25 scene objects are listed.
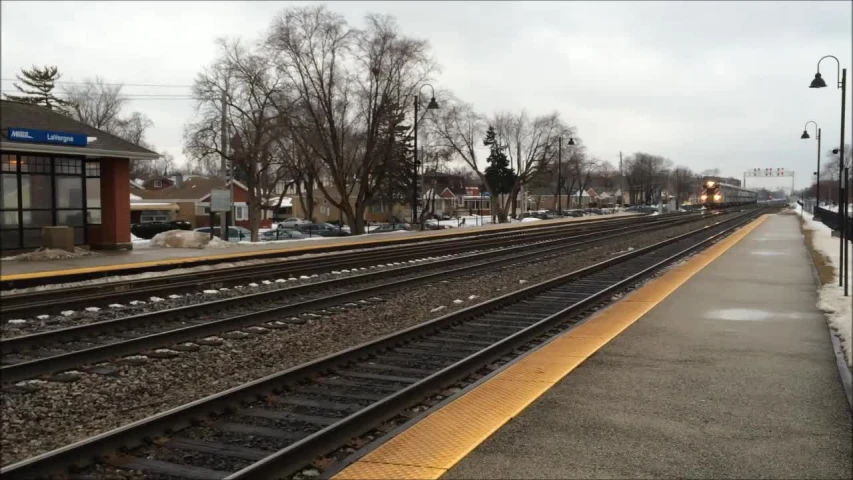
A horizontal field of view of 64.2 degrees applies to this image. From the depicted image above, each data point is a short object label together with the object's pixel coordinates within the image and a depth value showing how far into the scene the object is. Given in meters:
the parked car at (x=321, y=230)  47.22
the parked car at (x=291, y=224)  55.75
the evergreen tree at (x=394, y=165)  43.88
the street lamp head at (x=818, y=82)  22.38
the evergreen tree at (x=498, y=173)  88.00
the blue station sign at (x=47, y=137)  18.73
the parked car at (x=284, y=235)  43.38
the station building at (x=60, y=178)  19.47
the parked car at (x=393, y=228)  47.88
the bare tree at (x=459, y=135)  68.56
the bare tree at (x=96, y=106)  60.44
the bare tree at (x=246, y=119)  43.56
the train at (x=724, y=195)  79.88
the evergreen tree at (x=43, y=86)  58.12
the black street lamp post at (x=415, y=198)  39.11
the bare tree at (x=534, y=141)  78.19
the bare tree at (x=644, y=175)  149.50
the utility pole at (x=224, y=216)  31.69
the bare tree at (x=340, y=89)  40.44
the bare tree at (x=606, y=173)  155.38
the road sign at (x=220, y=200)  27.09
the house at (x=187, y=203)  63.47
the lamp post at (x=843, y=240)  12.36
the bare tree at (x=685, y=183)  160.75
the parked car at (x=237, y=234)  45.49
